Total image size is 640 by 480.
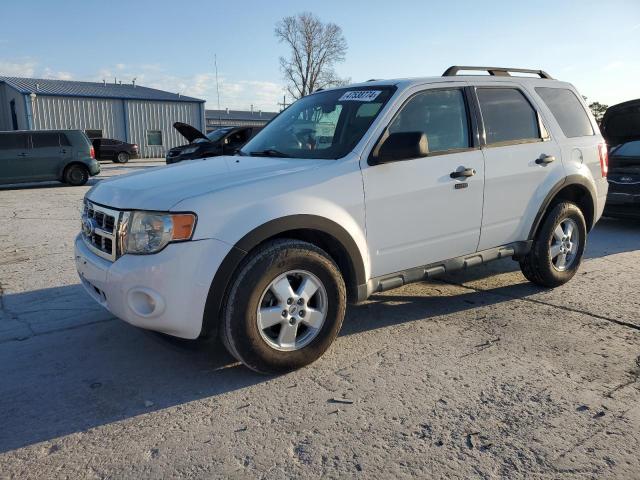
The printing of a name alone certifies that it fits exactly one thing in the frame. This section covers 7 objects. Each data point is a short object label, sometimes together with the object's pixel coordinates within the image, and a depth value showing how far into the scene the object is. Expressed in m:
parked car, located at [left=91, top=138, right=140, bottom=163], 29.39
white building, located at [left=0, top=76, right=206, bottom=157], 32.34
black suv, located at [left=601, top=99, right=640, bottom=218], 8.13
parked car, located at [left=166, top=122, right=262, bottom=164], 15.34
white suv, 3.04
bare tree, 61.47
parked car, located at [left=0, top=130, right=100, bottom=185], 15.09
